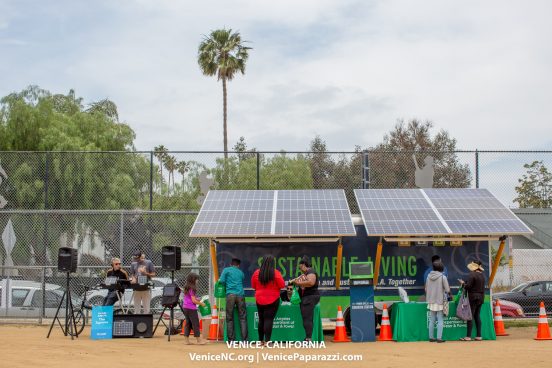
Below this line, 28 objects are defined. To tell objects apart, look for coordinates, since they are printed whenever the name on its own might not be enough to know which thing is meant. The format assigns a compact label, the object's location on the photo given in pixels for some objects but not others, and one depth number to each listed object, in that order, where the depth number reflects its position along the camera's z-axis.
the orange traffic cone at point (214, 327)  17.02
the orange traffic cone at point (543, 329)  16.97
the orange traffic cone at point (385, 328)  16.81
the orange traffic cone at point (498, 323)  18.11
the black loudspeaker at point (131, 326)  17.95
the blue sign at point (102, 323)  17.72
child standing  16.49
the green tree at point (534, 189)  25.27
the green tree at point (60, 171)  26.64
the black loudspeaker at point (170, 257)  17.89
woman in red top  15.56
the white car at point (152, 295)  23.70
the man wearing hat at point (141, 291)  19.42
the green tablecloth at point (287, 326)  16.20
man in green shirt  16.05
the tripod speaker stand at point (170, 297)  17.28
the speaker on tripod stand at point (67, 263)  17.78
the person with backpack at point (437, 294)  16.36
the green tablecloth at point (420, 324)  16.67
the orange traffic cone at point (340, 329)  16.55
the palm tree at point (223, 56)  49.28
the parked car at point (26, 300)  22.58
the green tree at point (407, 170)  24.58
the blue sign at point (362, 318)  16.58
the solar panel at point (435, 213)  17.03
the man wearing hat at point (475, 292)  16.69
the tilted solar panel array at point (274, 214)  16.80
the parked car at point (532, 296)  24.66
